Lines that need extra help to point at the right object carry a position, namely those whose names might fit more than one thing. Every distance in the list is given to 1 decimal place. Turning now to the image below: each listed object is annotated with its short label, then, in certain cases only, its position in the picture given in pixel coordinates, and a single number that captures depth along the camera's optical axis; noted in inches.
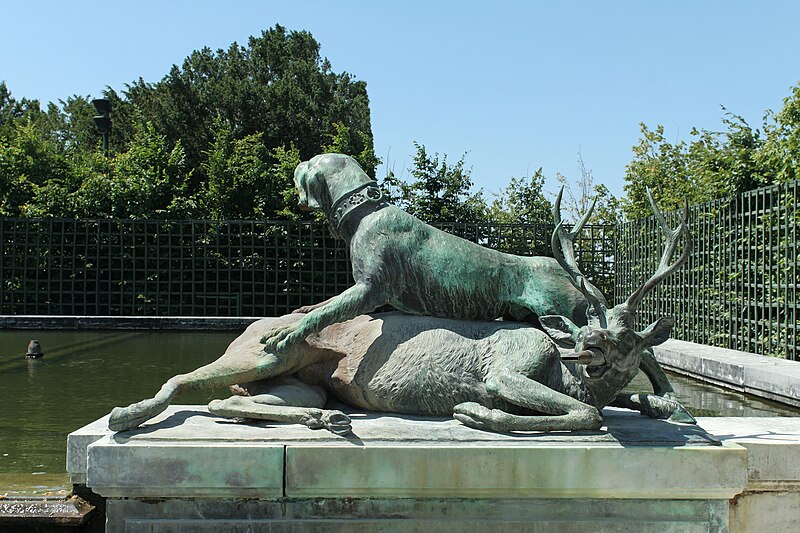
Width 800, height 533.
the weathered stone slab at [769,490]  130.6
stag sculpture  126.6
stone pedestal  120.6
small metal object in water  407.8
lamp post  744.3
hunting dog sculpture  143.5
